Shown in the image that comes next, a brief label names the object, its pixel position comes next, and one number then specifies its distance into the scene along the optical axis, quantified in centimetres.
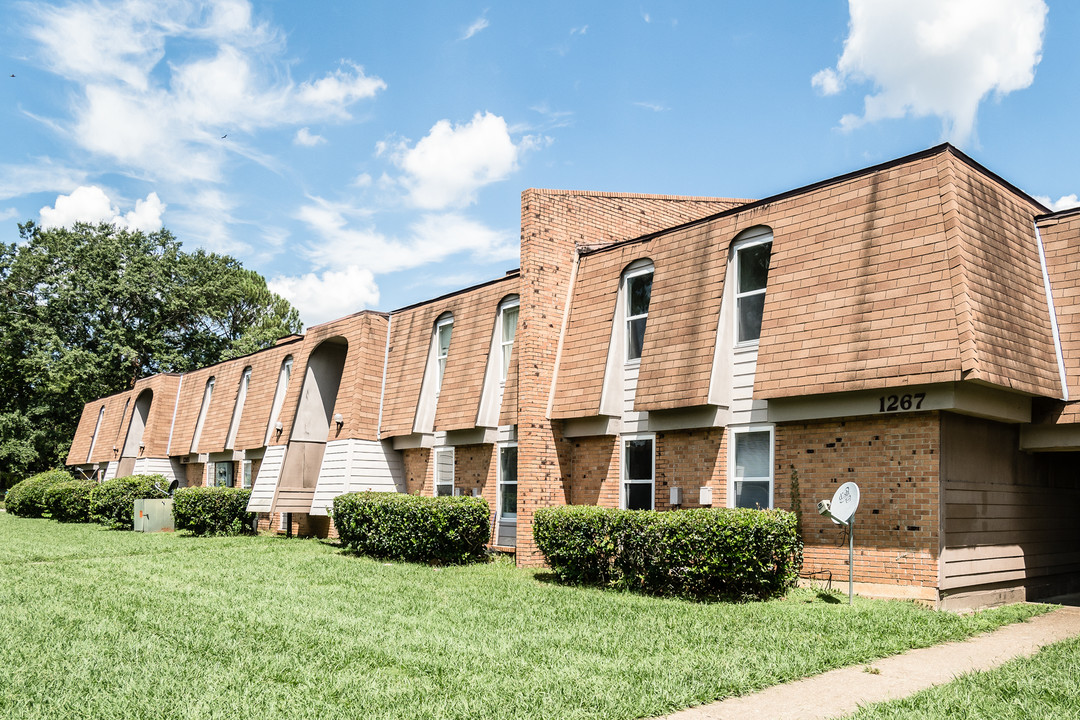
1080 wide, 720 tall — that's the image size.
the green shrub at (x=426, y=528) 1552
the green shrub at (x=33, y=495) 3168
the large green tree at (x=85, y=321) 4506
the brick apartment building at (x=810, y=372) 1059
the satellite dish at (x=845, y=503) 1034
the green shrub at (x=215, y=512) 2242
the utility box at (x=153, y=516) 2433
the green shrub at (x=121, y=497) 2588
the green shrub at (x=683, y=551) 1081
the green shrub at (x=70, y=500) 2844
